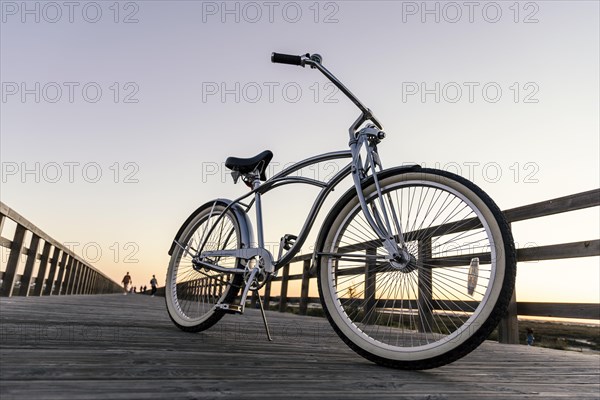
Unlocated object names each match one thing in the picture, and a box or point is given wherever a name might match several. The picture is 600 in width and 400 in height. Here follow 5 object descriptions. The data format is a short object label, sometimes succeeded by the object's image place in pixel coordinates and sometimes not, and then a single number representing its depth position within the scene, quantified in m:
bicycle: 1.39
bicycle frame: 1.66
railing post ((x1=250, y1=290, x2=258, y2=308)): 9.07
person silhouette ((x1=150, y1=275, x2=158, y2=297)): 21.50
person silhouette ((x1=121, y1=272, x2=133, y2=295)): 27.16
